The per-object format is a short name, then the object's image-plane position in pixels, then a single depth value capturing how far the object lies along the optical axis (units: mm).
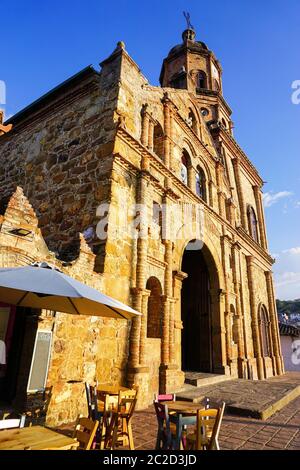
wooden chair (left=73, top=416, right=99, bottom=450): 2725
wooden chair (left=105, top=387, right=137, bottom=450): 3781
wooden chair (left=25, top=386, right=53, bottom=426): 4432
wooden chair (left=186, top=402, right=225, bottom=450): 3186
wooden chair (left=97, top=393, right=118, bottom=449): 3805
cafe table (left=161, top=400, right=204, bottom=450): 3205
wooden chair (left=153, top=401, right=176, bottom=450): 3332
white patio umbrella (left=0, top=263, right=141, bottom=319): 3287
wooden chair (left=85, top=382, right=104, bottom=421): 4068
